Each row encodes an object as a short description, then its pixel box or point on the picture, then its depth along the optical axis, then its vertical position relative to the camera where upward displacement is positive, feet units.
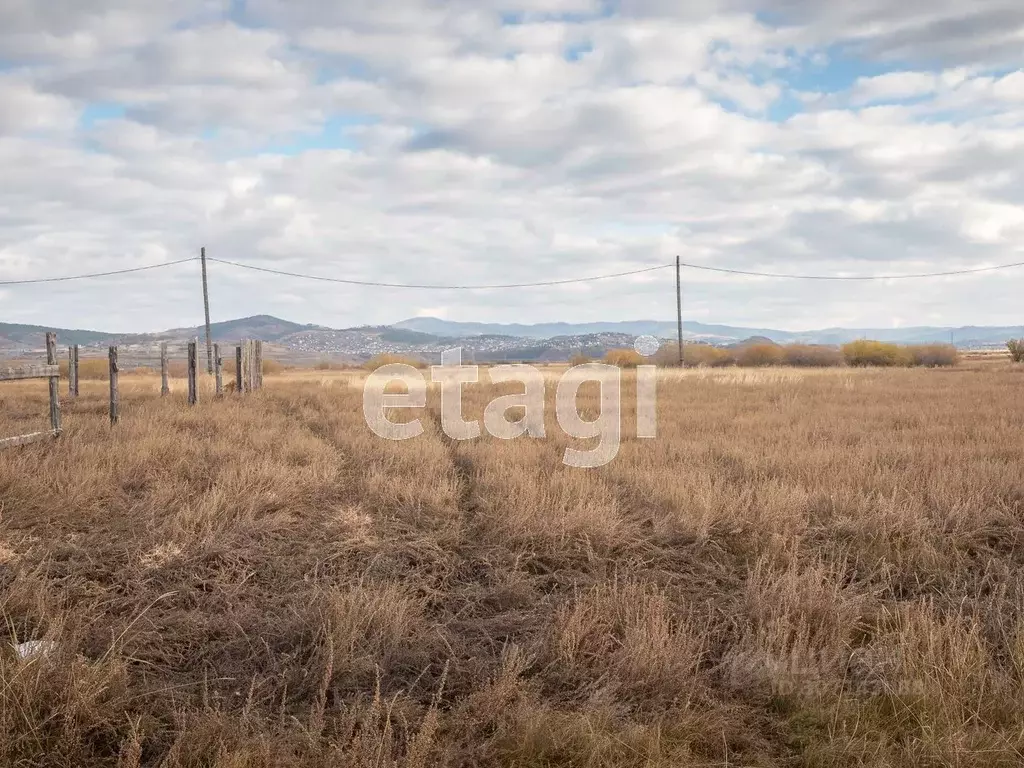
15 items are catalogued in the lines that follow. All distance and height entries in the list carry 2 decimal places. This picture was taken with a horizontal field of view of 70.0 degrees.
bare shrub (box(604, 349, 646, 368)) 179.01 -0.24
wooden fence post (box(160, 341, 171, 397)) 65.72 -0.56
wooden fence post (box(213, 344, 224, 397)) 71.51 +0.04
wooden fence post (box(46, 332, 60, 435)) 33.91 -1.04
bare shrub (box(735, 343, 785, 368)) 182.09 -0.59
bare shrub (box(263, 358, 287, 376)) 172.84 -0.78
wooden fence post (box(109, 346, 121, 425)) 43.24 -1.72
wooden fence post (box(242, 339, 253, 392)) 73.18 -0.08
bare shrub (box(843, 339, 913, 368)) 176.76 -1.00
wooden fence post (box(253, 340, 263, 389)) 78.74 -0.34
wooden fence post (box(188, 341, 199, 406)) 57.57 -0.20
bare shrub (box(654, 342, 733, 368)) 178.29 -0.33
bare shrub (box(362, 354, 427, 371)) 167.26 +0.34
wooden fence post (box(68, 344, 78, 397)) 70.64 -0.18
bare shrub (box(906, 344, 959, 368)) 172.14 -1.46
